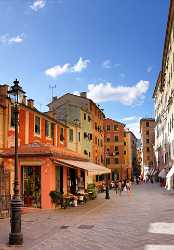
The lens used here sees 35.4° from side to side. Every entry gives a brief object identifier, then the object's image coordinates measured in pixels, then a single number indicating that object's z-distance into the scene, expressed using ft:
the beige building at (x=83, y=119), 120.98
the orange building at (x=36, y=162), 55.50
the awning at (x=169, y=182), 108.81
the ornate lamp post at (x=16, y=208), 29.05
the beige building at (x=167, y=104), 118.17
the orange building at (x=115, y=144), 225.33
